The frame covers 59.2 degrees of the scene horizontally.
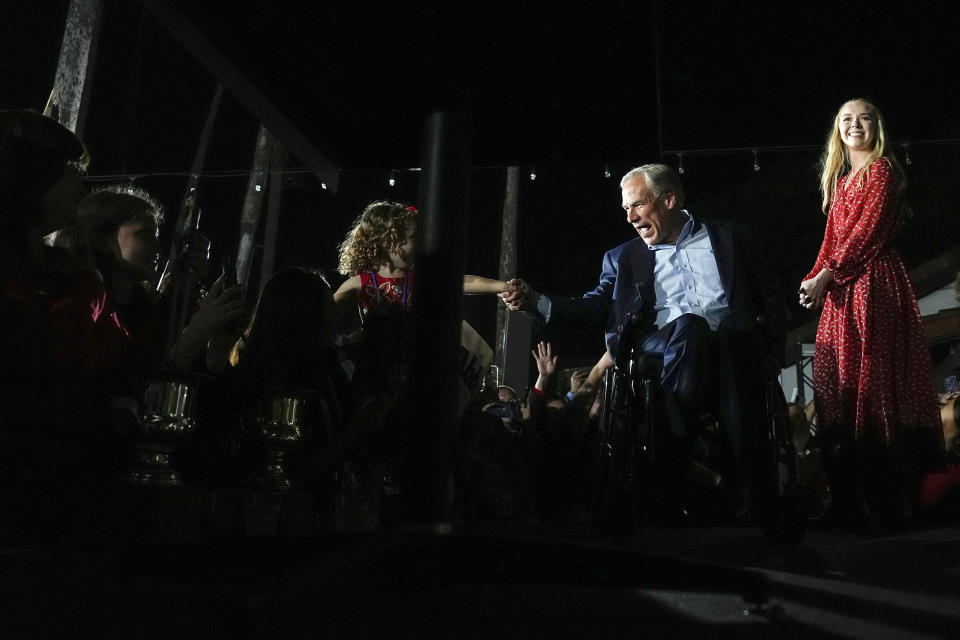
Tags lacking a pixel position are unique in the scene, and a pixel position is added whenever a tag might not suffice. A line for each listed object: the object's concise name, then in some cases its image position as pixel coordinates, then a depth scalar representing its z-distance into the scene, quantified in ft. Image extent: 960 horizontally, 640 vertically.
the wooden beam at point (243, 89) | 4.28
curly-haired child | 12.26
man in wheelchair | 7.93
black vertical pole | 3.74
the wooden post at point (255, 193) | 27.30
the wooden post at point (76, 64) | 17.47
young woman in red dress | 10.68
